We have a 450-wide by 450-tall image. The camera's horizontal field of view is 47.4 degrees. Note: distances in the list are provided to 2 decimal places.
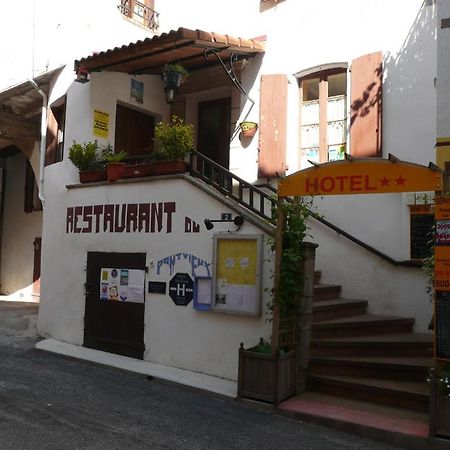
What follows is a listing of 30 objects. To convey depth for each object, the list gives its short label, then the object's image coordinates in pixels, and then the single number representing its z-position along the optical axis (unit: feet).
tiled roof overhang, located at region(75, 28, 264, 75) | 25.48
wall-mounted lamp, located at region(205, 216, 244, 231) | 21.09
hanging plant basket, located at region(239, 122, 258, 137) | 28.99
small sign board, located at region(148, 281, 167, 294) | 23.93
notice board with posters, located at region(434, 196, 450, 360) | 14.98
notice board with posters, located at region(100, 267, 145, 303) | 24.93
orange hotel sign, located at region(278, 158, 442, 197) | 15.53
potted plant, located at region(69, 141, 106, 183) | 28.22
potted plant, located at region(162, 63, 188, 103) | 27.91
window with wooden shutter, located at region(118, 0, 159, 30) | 35.37
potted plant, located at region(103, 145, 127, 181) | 26.61
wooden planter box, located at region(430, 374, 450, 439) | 14.69
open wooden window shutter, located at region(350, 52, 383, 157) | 24.61
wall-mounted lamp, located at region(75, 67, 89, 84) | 28.59
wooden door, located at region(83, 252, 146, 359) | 24.90
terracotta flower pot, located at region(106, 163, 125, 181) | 26.61
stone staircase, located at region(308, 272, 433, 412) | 17.76
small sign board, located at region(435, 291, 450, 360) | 14.93
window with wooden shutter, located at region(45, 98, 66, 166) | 32.68
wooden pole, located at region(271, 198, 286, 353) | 18.48
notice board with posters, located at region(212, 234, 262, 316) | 20.42
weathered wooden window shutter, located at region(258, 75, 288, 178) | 27.68
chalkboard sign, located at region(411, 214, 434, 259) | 22.45
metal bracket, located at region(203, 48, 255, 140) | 27.61
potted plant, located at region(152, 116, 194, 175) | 24.27
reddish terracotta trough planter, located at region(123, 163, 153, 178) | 25.31
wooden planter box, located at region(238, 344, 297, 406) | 17.85
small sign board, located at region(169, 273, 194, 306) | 22.83
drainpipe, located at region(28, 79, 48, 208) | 32.68
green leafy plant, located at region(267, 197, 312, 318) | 18.62
